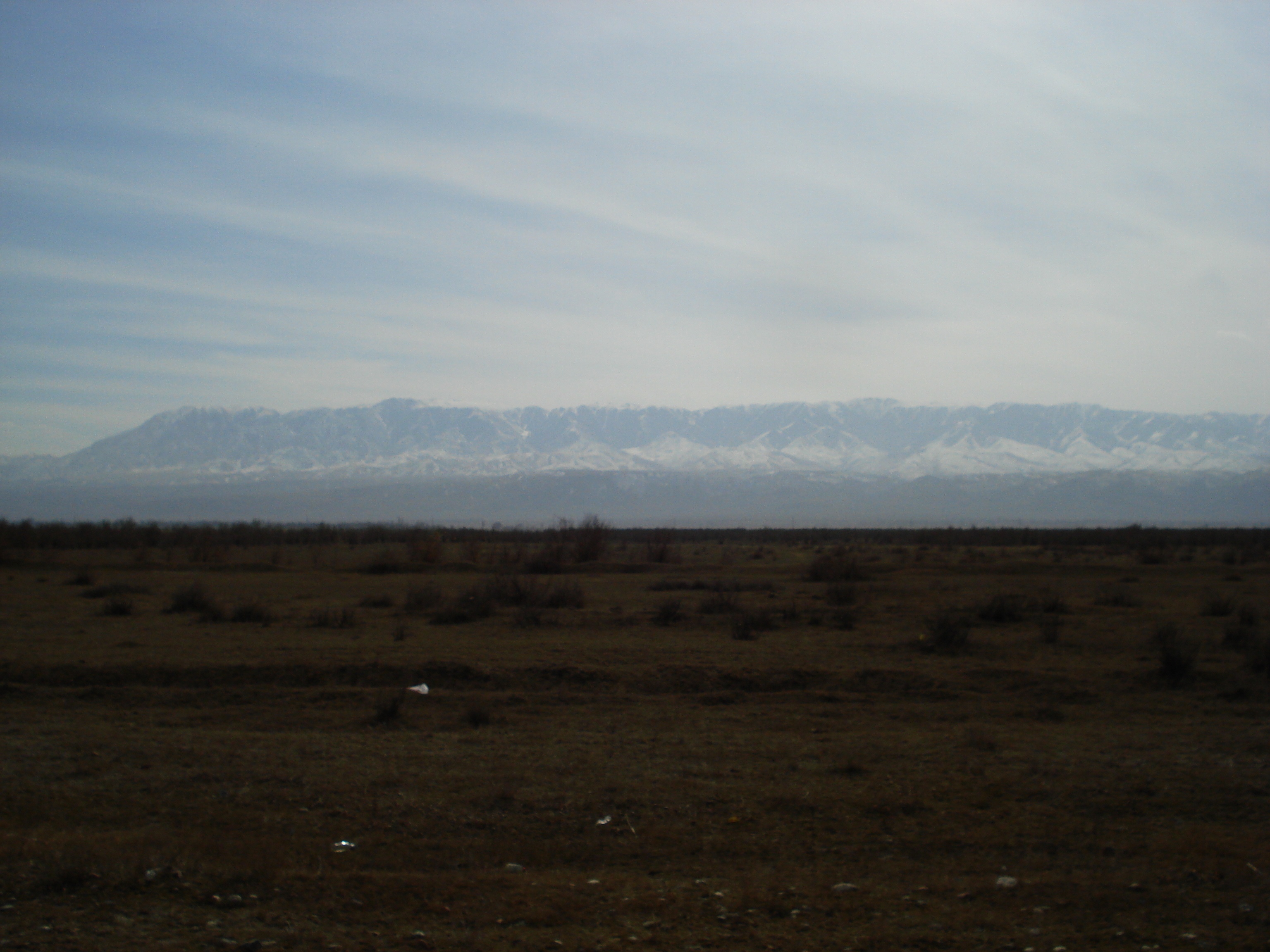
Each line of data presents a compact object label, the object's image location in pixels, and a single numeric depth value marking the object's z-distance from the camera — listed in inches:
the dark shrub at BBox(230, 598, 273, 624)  899.4
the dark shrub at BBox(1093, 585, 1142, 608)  1050.1
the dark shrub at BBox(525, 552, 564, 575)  1761.8
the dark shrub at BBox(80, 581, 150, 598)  1171.9
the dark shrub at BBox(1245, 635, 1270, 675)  609.9
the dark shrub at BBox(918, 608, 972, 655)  721.0
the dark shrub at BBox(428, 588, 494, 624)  913.5
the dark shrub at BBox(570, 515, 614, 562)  2036.2
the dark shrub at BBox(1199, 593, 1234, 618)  928.3
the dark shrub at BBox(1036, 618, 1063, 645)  756.6
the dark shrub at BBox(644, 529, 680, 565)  2096.5
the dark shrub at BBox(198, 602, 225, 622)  900.6
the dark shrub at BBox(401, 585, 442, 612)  1027.3
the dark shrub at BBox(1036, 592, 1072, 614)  970.1
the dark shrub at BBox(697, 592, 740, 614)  970.7
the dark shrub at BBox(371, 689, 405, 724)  503.2
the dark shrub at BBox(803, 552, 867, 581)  1482.5
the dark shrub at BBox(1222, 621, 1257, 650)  703.1
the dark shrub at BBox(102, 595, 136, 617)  951.0
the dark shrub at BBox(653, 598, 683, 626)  897.5
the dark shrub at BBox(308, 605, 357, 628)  866.1
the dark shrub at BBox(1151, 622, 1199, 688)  593.9
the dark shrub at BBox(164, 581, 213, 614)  988.6
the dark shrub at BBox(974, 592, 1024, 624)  904.9
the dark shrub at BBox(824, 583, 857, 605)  1062.4
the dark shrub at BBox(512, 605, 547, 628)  872.9
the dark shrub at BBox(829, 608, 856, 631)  860.0
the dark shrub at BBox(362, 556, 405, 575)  1798.7
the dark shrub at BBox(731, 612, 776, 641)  790.5
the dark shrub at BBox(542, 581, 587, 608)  1045.8
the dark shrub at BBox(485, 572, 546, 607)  1058.7
